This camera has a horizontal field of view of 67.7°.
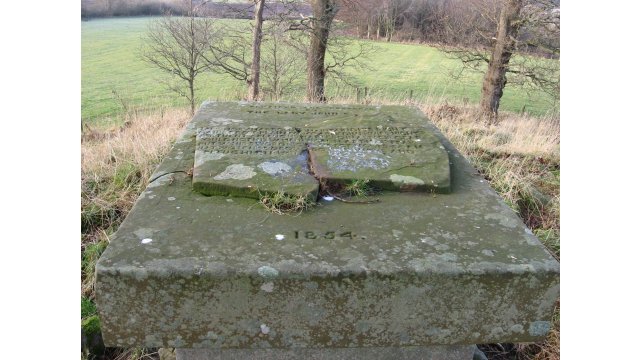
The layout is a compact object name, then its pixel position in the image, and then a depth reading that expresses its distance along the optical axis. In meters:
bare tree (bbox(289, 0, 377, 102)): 8.30
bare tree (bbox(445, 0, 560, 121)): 8.33
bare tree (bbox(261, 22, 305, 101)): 9.38
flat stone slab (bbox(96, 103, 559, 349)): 1.70
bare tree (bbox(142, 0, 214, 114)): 8.80
